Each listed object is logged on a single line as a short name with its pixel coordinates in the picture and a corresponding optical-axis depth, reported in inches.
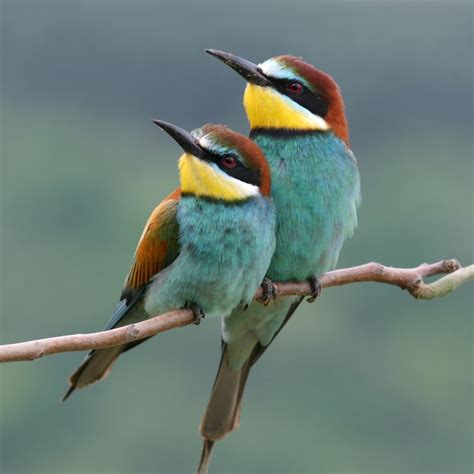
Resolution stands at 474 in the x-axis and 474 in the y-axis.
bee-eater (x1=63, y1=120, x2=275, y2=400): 245.0
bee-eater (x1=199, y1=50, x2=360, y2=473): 258.8
